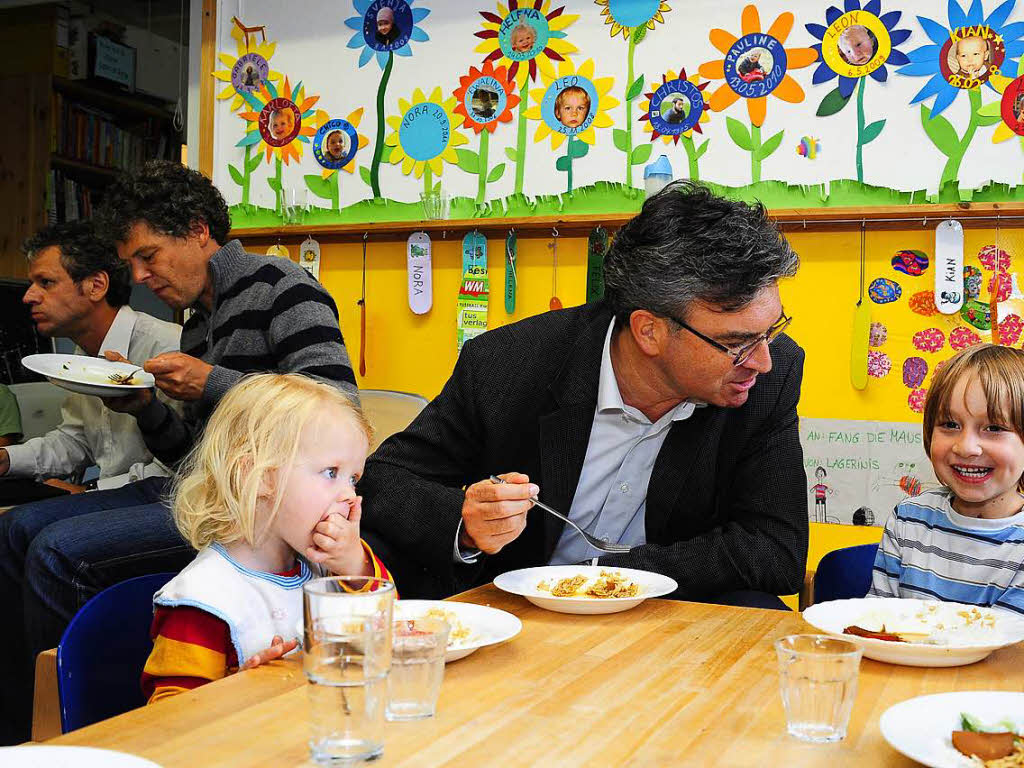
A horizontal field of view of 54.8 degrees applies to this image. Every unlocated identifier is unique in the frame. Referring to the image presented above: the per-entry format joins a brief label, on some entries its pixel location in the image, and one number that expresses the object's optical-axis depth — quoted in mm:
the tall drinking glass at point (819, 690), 905
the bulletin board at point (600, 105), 2805
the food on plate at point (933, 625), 1232
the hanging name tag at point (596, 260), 3127
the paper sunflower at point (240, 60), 3811
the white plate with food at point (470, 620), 1190
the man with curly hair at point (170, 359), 2189
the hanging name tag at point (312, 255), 3670
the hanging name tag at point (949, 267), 2742
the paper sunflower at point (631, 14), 3135
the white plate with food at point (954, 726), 824
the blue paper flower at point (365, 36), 3512
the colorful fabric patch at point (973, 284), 2736
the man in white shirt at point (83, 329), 2895
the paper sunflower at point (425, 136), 3445
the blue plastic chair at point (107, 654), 1276
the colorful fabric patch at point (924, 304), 2795
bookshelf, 5340
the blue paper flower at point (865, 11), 2854
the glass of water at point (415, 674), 929
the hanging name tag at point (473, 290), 3346
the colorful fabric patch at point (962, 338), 2750
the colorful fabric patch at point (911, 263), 2805
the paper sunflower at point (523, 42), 3279
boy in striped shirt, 1725
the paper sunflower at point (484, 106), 3352
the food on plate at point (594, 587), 1455
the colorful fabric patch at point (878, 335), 2848
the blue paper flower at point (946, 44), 2723
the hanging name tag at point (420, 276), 3445
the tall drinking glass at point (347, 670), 815
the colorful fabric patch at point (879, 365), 2844
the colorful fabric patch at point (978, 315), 2727
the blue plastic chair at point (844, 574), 1948
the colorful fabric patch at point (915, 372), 2799
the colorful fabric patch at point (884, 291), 2830
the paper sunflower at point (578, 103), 3207
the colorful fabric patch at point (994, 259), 2715
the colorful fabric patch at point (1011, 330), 2693
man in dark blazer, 1758
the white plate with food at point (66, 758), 776
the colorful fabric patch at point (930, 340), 2779
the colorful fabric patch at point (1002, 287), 2709
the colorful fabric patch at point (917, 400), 2805
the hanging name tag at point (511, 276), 3305
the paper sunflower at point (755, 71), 2965
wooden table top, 864
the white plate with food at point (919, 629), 1138
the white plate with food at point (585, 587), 1383
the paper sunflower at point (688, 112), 3068
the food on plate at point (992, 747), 815
